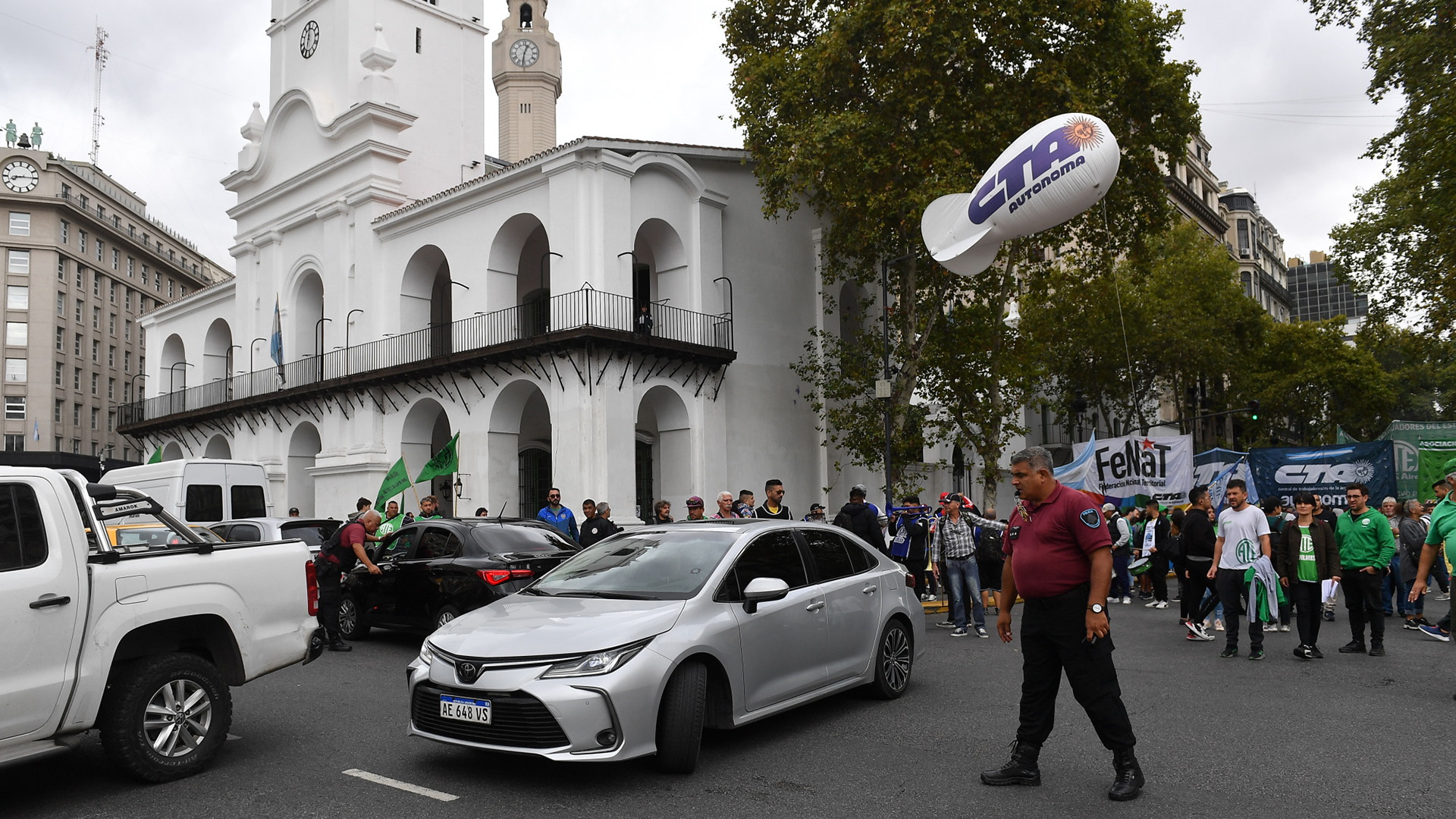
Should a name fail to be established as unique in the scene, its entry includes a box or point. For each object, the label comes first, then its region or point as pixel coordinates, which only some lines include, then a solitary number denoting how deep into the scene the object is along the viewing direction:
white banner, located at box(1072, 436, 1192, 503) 19.17
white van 21.09
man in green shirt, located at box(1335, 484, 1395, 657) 10.27
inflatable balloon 12.70
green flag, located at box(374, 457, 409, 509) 19.17
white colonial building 22.77
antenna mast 76.56
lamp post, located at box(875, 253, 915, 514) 20.25
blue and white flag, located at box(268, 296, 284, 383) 31.27
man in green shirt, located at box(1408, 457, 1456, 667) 8.74
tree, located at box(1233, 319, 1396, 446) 45.91
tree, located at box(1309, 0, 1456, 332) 18.00
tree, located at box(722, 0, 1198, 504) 20.61
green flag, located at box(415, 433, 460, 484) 19.89
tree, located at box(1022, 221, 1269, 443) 35.12
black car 10.77
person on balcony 23.08
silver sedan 5.52
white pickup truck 5.33
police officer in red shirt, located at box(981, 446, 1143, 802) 5.38
